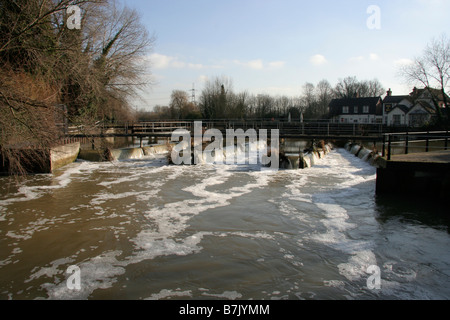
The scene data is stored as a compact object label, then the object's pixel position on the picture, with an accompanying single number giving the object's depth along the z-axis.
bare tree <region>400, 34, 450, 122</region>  36.06
